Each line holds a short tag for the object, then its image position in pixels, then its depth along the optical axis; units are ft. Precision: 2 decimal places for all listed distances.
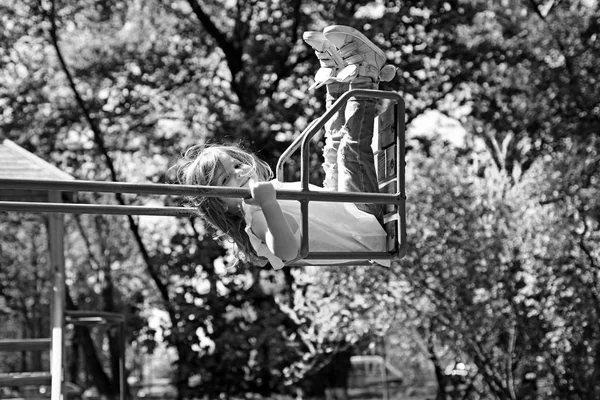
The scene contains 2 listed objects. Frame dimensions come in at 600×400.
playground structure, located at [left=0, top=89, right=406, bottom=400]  16.88
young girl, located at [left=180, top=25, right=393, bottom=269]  19.34
